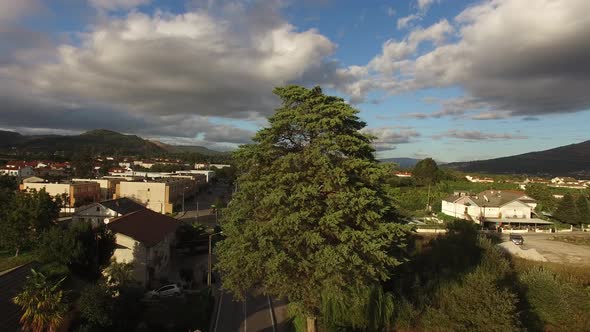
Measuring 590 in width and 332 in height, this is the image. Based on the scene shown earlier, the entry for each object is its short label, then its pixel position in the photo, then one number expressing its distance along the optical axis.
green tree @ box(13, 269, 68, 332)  13.02
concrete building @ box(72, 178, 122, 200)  61.12
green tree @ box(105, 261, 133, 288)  21.06
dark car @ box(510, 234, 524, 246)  38.56
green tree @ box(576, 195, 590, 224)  52.47
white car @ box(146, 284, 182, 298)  22.22
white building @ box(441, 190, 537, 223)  54.62
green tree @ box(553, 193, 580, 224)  52.75
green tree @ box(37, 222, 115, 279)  20.81
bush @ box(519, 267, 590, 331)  16.23
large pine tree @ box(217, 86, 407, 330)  12.01
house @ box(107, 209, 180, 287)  24.06
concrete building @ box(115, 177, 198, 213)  55.50
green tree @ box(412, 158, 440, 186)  90.69
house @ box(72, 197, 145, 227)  35.19
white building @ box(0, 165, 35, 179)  86.25
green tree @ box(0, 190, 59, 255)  28.77
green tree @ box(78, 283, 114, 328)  15.70
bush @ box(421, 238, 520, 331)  12.66
